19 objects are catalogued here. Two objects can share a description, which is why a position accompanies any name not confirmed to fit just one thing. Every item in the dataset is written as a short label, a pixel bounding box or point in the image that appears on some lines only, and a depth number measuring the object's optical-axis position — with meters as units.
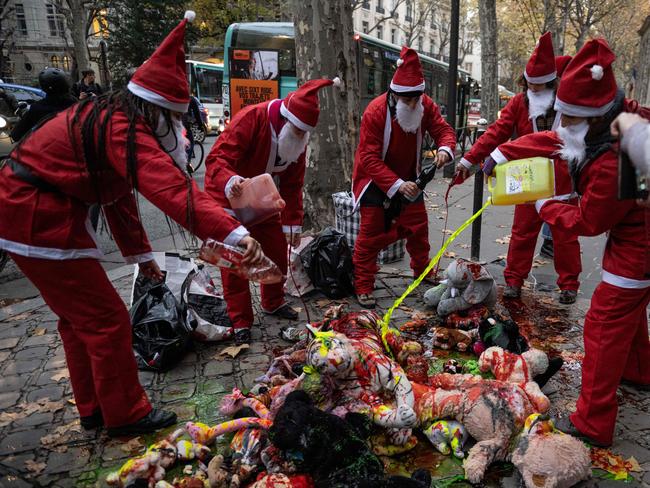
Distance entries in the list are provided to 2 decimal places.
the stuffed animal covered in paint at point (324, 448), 2.16
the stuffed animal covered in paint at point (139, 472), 2.31
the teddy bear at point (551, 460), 2.28
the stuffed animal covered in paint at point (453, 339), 3.64
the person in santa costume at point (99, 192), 2.23
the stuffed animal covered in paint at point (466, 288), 3.98
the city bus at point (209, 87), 22.75
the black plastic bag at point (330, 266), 4.72
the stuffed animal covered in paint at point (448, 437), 2.57
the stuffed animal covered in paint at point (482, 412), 2.44
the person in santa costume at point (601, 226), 2.39
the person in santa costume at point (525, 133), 4.21
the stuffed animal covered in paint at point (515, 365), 2.99
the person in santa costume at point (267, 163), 3.58
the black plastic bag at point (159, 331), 3.41
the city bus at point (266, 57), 14.67
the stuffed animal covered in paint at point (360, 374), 2.54
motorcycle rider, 5.43
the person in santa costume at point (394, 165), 4.30
